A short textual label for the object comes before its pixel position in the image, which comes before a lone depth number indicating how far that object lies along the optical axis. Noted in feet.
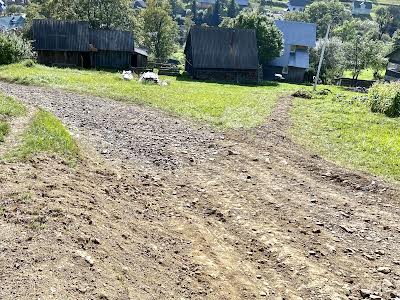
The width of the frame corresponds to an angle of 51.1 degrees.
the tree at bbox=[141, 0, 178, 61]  215.51
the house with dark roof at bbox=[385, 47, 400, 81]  190.80
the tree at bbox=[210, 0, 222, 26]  518.78
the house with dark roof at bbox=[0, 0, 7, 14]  502.34
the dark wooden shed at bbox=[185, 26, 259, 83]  153.07
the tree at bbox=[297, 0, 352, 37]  405.90
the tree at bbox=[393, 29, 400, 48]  309.22
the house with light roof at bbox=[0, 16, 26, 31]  305.67
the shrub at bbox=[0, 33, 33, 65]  111.14
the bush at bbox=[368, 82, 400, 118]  75.77
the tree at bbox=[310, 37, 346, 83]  202.49
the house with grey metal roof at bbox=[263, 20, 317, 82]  199.62
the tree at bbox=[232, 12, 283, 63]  175.63
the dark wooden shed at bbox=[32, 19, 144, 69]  138.92
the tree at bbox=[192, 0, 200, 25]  538.71
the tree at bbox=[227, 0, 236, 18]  556.51
